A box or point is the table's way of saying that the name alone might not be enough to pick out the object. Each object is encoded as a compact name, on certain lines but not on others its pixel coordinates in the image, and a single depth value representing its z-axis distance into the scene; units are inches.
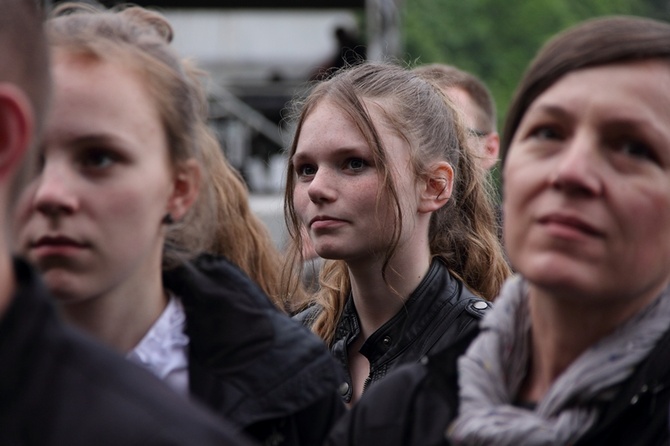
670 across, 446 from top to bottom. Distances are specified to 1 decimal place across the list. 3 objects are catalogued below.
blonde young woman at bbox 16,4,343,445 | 214.7
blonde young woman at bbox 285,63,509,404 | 333.4
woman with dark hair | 177.5
